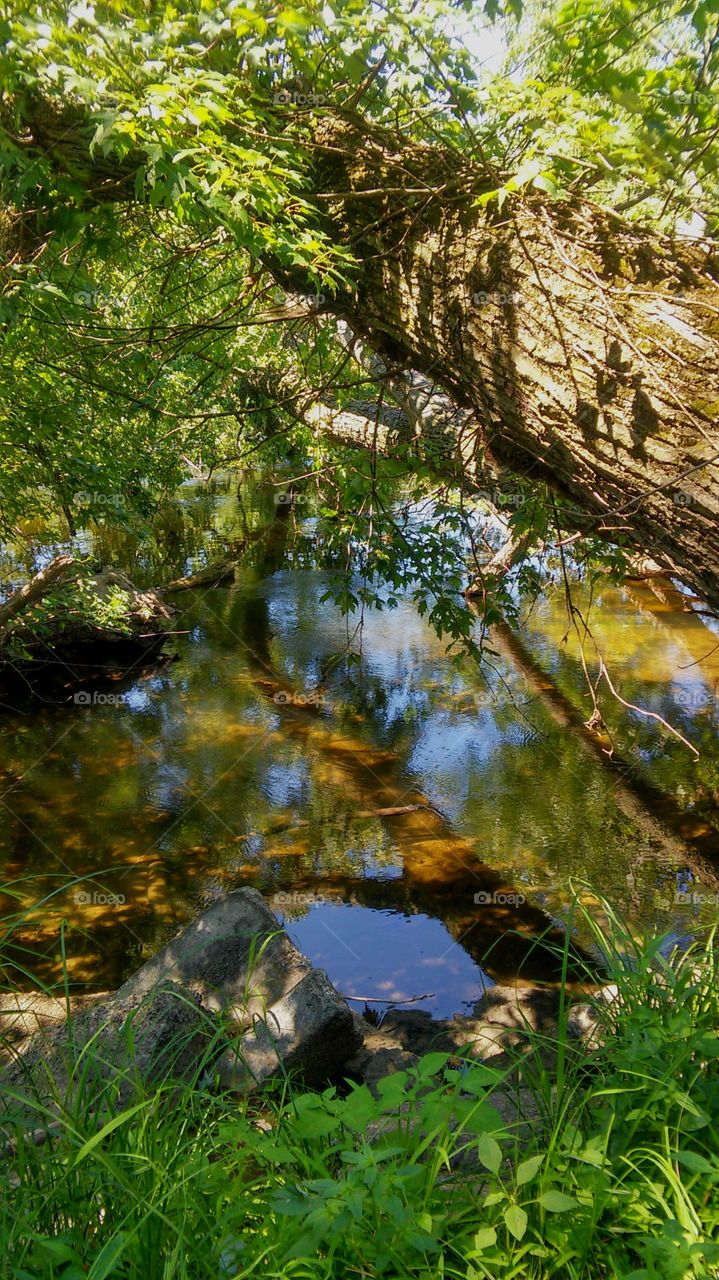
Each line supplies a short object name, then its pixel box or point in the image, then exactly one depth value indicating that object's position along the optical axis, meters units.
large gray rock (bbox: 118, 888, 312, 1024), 3.32
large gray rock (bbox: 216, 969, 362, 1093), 3.05
